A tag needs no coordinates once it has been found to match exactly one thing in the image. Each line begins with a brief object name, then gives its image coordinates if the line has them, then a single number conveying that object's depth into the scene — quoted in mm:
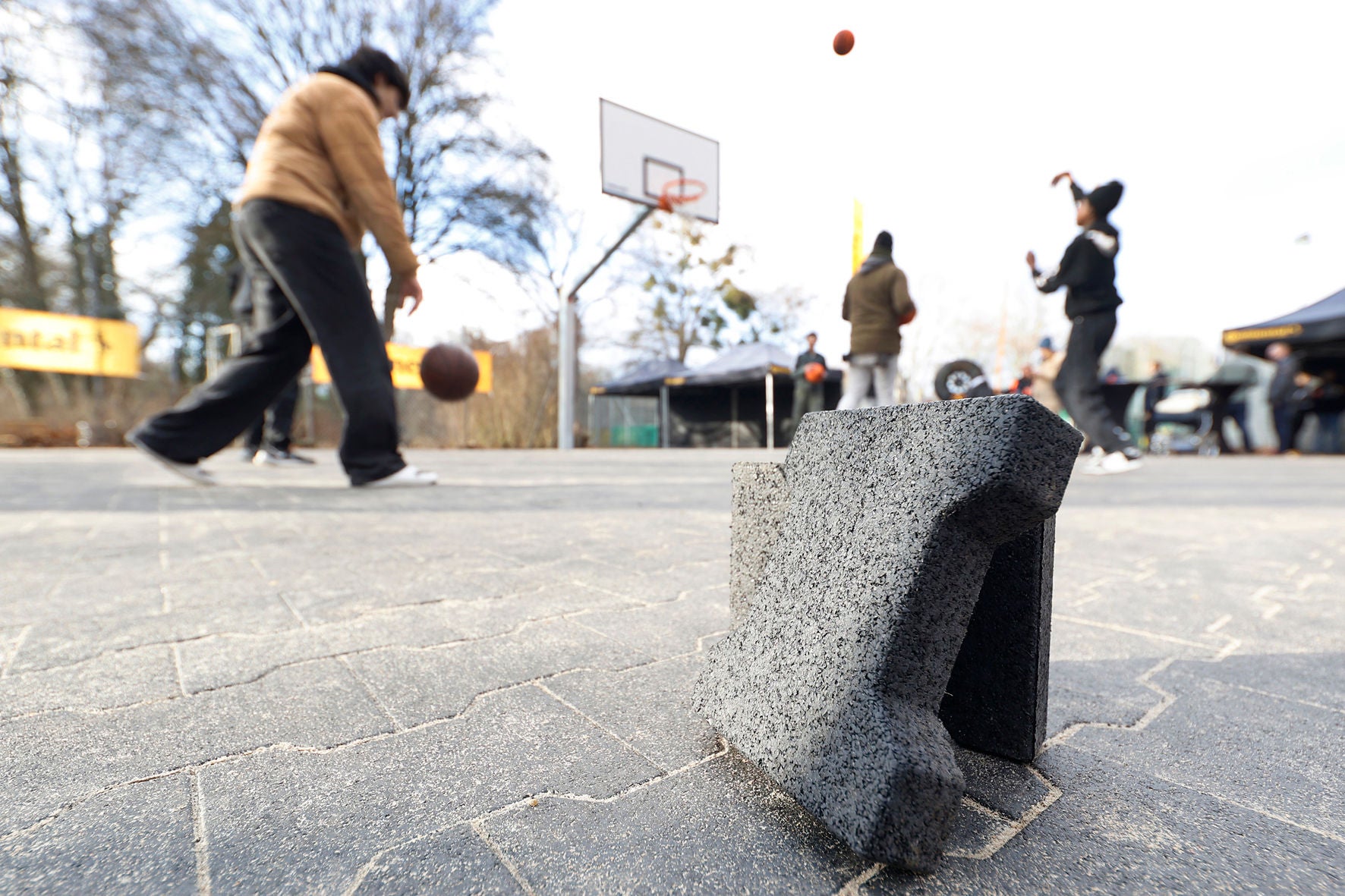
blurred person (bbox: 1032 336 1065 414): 7656
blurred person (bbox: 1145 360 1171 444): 15930
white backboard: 11172
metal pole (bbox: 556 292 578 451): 13211
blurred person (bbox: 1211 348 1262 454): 13914
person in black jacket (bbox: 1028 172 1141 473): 5446
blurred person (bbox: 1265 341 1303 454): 12938
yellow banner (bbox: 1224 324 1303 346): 13117
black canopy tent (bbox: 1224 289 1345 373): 12758
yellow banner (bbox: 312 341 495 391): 16516
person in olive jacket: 4510
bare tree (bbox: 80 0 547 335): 12172
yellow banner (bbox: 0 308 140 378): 14461
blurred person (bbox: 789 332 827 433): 11367
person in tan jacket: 3201
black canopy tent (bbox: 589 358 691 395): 20609
